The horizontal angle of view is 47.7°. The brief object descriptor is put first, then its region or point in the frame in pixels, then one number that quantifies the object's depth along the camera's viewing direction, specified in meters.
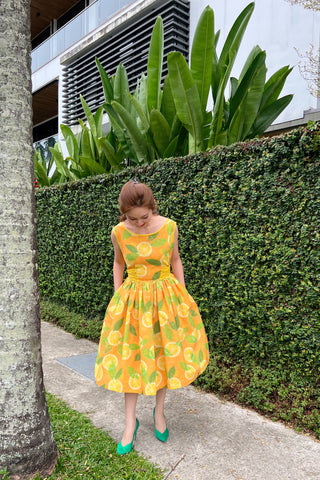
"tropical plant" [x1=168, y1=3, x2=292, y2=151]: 3.86
